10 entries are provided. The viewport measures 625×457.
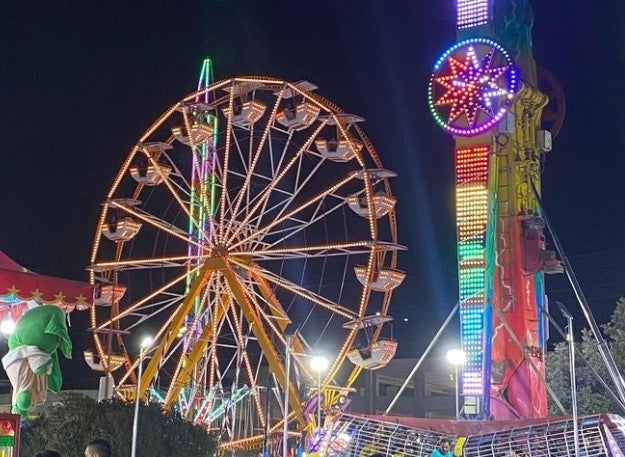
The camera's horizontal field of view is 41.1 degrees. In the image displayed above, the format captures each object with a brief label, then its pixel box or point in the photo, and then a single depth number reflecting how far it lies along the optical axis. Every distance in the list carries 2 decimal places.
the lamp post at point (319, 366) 17.00
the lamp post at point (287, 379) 14.69
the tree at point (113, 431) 10.59
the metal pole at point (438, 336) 18.27
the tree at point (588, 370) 27.25
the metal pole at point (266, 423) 15.01
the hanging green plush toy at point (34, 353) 11.72
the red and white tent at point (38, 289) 11.49
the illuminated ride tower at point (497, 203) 18.61
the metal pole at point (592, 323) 16.89
